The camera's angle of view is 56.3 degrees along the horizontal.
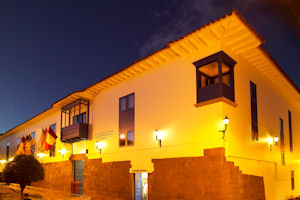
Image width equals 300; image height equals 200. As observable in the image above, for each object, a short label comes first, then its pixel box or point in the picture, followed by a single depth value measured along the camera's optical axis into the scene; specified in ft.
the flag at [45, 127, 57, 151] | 78.12
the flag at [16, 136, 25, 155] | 101.30
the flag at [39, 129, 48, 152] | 82.54
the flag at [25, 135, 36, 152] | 97.66
